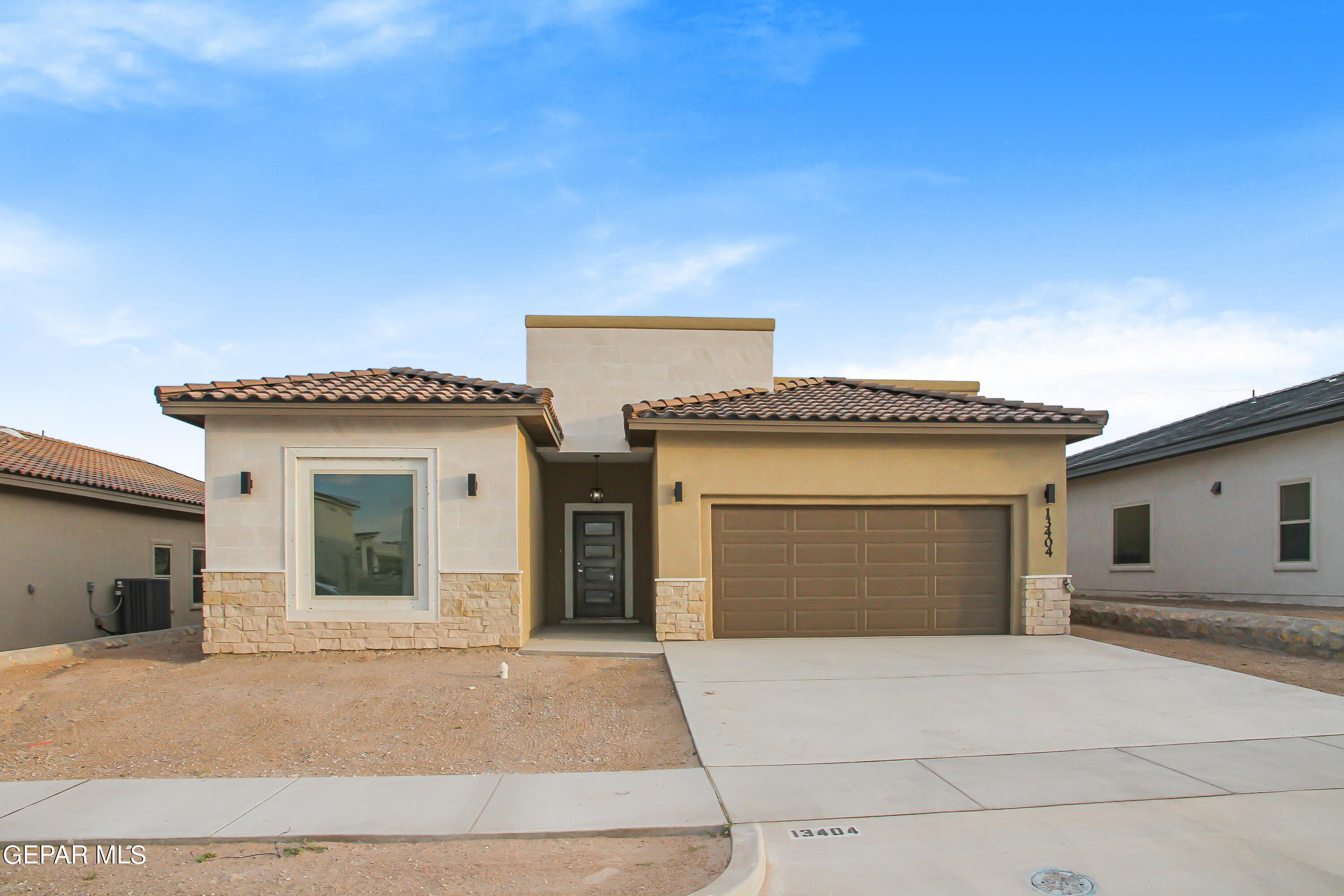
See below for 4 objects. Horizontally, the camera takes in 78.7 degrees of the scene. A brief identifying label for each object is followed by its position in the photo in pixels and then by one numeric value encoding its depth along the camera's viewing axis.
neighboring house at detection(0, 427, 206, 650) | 14.89
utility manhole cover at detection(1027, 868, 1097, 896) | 4.10
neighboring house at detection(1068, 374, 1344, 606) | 13.59
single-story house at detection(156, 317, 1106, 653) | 11.11
